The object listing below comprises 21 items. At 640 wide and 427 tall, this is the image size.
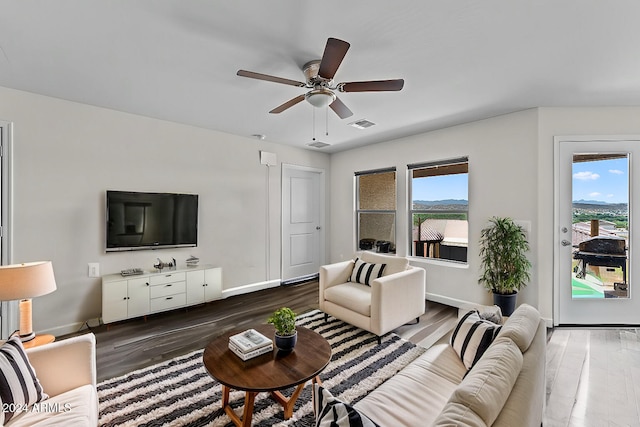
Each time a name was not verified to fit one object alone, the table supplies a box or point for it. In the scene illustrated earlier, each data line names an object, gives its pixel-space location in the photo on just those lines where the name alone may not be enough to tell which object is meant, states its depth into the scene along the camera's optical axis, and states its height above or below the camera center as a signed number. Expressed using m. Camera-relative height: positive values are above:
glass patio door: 3.20 -0.20
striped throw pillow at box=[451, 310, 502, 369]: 1.63 -0.73
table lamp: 1.86 -0.48
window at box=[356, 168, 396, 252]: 4.98 +0.09
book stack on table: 1.81 -0.85
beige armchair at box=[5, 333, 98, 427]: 1.33 -0.93
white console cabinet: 3.17 -0.94
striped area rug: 1.80 -1.27
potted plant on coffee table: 1.88 -0.77
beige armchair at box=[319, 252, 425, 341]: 2.76 -0.85
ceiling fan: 1.71 +0.96
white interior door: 5.20 -0.12
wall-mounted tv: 3.39 -0.08
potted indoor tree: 3.20 -0.54
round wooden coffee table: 1.58 -0.92
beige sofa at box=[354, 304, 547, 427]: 0.93 -0.67
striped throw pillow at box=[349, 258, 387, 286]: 3.31 -0.68
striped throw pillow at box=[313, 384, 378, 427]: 0.83 -0.60
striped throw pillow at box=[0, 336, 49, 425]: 1.30 -0.81
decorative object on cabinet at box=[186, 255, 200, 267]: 3.92 -0.65
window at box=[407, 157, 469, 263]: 4.05 +0.10
